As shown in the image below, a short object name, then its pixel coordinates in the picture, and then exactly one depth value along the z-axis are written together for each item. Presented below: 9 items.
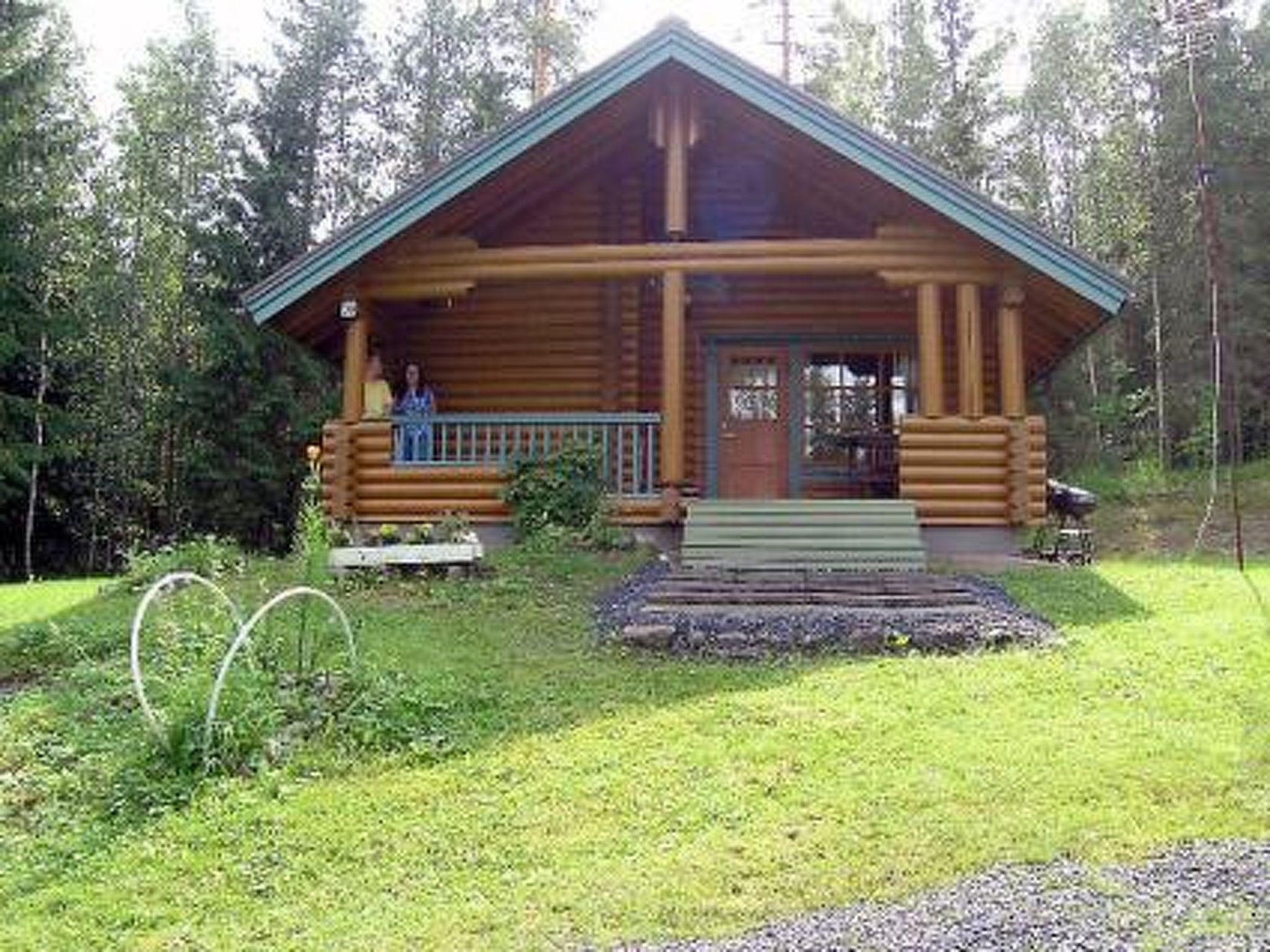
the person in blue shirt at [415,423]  13.73
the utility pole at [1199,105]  12.73
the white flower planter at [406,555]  10.95
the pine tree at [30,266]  22.42
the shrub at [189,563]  11.33
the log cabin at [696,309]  12.52
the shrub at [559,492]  12.46
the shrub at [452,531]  11.39
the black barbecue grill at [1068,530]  12.88
